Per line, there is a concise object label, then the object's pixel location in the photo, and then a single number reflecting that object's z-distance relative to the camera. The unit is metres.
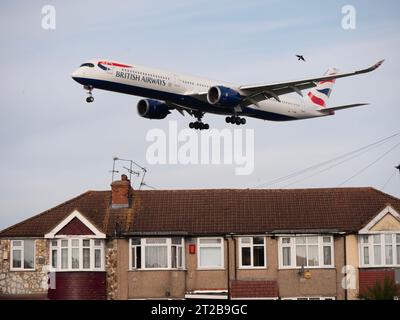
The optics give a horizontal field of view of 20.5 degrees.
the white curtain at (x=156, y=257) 63.59
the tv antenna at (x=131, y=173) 68.20
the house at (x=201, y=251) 62.59
